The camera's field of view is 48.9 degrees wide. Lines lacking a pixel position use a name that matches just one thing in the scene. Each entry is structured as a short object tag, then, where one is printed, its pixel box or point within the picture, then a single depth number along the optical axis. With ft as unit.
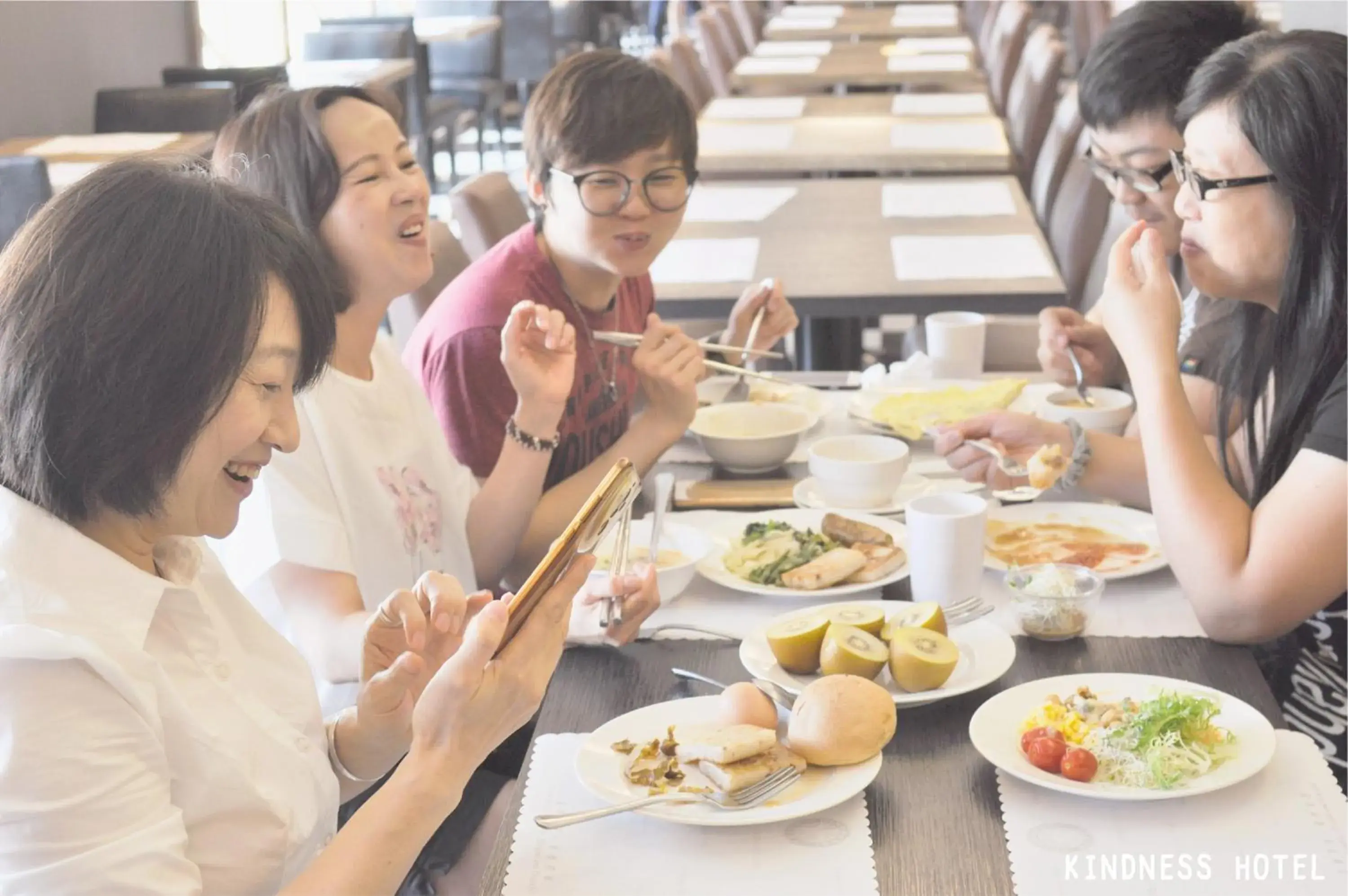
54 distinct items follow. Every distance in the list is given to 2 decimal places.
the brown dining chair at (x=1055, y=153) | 13.21
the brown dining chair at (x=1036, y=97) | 16.72
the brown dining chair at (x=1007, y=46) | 21.44
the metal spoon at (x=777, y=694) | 4.26
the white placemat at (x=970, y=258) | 9.72
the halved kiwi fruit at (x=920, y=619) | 4.47
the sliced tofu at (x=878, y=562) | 5.22
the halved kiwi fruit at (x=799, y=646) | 4.42
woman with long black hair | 4.73
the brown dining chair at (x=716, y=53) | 21.35
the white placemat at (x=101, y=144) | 15.84
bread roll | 3.84
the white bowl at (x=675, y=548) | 5.16
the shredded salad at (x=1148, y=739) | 3.78
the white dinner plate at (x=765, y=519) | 5.16
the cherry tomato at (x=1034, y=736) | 3.92
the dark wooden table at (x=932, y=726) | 3.54
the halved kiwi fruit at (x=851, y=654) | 4.30
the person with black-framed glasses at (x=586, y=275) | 6.51
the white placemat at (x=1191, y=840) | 3.45
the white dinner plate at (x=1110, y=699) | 3.73
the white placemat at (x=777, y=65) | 20.39
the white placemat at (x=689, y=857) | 3.51
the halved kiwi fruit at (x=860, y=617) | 4.52
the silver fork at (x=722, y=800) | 3.69
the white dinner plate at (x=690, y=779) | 3.67
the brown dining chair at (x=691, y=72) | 18.48
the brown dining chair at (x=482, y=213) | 9.50
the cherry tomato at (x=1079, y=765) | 3.79
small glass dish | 4.66
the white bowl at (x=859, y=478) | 6.00
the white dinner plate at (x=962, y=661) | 4.26
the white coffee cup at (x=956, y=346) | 7.79
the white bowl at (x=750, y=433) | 6.66
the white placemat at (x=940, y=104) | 16.51
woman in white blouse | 3.10
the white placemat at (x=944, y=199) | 11.77
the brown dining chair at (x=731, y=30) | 23.45
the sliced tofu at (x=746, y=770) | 3.74
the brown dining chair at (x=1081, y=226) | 11.94
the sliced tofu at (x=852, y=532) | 5.45
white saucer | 6.07
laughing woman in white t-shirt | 5.15
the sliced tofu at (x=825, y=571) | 5.19
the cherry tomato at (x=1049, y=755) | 3.85
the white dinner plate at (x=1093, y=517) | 5.65
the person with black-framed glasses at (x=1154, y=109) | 7.07
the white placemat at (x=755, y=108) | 16.79
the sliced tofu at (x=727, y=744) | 3.80
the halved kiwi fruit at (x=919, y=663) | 4.23
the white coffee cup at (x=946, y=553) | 4.90
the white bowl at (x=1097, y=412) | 6.90
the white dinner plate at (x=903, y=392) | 7.16
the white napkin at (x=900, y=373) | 7.73
